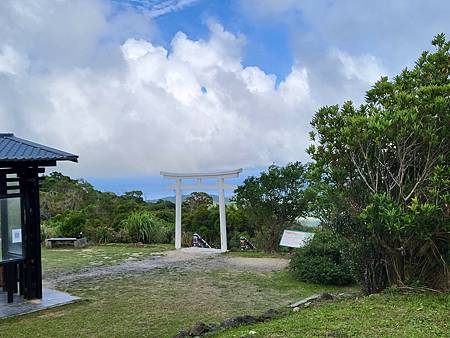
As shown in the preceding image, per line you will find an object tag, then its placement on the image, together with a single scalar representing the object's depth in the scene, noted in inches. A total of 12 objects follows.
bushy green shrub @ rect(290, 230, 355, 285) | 315.9
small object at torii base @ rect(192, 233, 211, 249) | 555.5
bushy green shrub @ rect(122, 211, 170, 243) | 587.2
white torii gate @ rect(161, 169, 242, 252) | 501.0
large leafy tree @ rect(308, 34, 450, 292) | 218.8
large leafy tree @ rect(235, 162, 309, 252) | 466.6
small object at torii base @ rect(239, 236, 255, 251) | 529.7
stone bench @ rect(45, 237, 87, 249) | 565.0
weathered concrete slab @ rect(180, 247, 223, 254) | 499.2
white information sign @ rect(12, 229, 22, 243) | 275.6
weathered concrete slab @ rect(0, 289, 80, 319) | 255.3
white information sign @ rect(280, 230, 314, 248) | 435.2
